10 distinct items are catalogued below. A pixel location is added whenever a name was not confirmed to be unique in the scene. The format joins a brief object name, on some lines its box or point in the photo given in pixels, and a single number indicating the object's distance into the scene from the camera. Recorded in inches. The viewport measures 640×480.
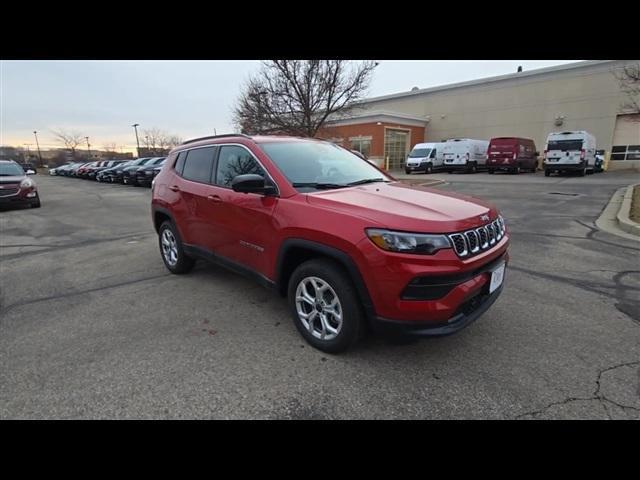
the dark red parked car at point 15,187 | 442.6
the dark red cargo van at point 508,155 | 922.7
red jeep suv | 94.0
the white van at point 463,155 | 1006.4
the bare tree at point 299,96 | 698.8
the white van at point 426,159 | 1026.7
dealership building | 1118.4
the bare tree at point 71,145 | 2974.9
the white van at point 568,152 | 795.4
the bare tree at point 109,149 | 3376.0
